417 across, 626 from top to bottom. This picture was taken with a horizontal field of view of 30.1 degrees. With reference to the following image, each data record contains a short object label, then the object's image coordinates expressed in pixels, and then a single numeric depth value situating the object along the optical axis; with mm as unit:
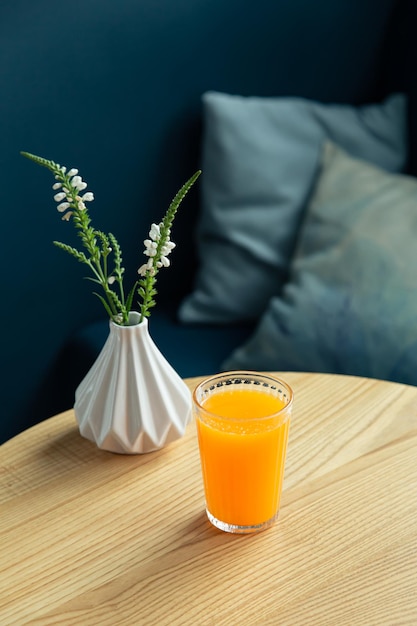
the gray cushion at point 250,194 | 1783
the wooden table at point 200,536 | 733
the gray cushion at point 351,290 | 1463
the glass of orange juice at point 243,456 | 800
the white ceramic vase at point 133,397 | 925
